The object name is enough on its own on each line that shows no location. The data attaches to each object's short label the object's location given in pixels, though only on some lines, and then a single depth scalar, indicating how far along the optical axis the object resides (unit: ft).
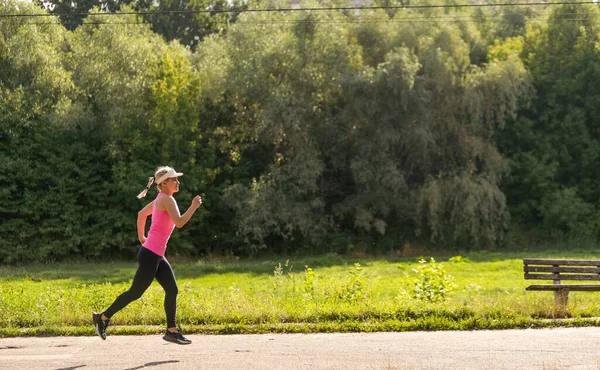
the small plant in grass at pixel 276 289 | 42.47
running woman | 30.04
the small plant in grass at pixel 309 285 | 42.14
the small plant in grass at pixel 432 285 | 40.88
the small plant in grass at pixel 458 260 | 93.51
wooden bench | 40.06
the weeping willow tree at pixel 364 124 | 105.60
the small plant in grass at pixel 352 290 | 40.93
